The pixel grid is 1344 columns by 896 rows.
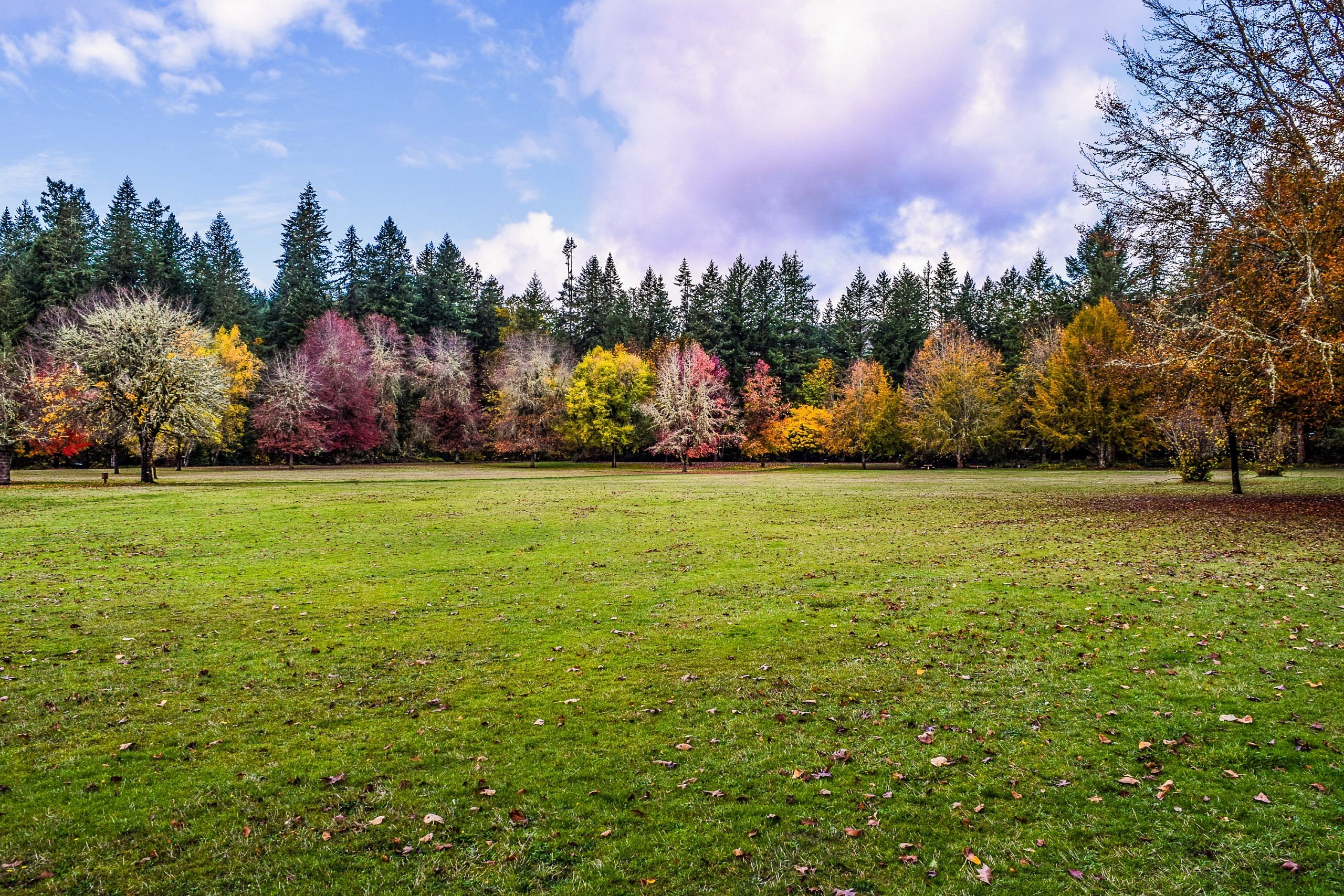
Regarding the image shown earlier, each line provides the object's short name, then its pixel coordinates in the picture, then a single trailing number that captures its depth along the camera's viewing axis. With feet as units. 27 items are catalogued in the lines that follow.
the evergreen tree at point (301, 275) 250.98
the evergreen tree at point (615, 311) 298.56
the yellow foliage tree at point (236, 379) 196.95
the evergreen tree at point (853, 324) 310.86
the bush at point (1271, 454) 136.05
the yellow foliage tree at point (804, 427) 231.91
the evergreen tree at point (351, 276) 280.92
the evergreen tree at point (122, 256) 230.68
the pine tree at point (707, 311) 290.56
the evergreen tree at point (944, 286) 323.98
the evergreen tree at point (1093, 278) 248.73
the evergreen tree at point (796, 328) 286.46
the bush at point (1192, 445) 123.85
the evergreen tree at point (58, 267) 211.82
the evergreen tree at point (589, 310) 314.55
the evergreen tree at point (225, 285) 249.96
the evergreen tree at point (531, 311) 307.58
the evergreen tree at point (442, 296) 283.38
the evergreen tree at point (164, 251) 243.19
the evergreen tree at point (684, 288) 343.05
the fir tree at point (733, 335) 280.51
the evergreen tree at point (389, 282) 271.08
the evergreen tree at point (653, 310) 317.01
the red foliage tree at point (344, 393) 209.97
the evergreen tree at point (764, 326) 284.61
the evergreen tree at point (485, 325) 286.05
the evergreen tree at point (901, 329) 280.92
